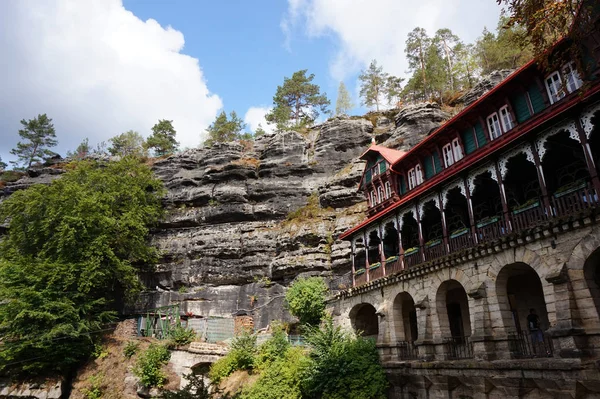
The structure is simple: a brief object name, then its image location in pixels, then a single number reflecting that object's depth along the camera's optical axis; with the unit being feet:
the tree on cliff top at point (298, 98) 186.19
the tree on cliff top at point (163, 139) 193.98
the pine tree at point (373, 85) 179.32
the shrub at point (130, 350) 93.15
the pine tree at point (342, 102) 205.57
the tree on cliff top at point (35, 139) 203.51
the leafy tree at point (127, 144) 200.49
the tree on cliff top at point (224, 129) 191.62
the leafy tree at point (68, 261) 88.99
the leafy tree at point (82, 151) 208.11
